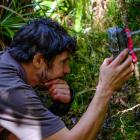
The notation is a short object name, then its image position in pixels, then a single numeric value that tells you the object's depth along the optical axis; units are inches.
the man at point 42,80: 80.7
